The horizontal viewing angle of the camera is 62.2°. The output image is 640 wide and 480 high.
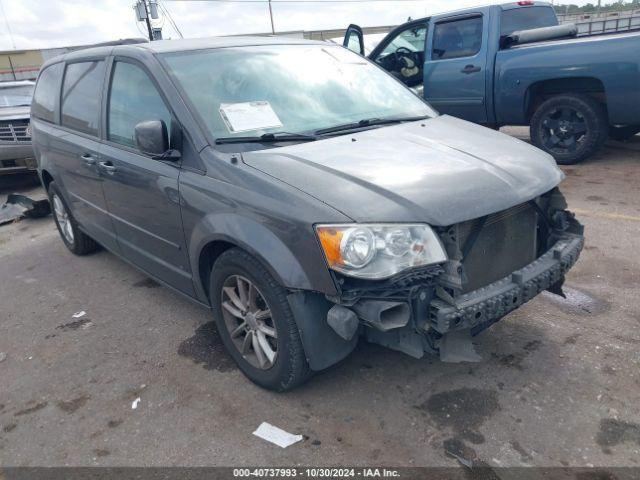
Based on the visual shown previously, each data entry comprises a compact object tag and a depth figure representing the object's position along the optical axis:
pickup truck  5.93
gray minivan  2.28
